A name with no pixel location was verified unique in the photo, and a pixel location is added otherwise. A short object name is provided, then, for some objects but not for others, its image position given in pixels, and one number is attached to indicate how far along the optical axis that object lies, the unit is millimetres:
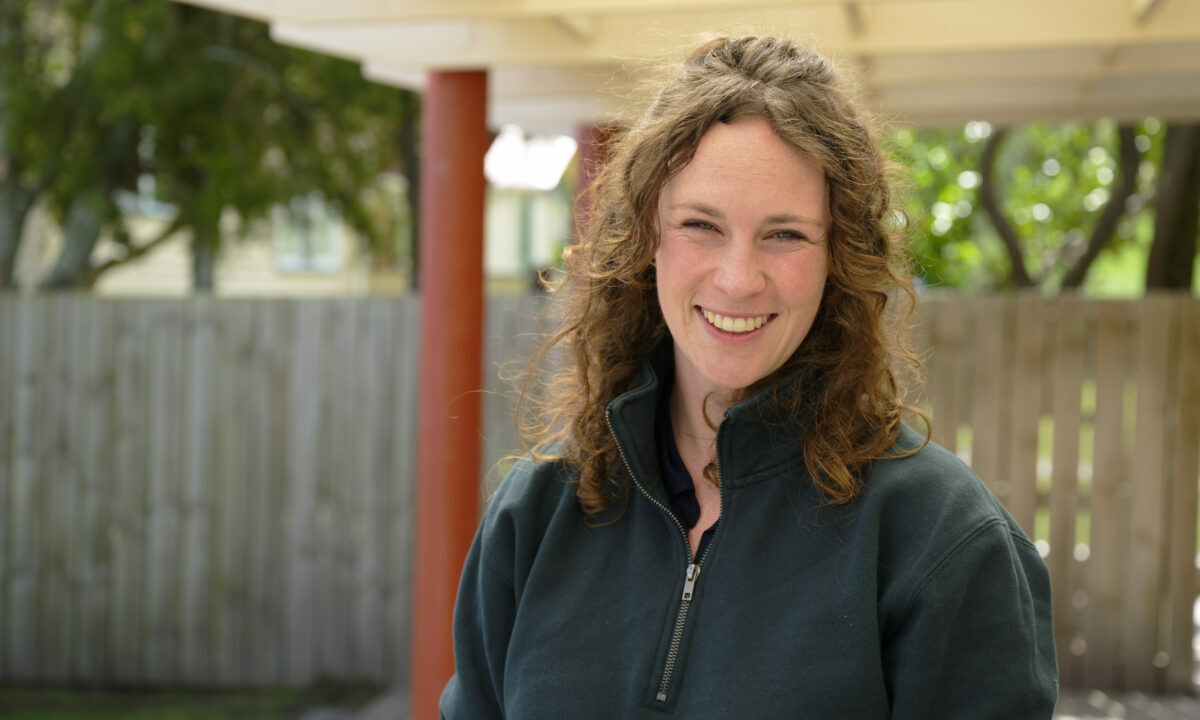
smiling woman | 1472
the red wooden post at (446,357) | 4668
